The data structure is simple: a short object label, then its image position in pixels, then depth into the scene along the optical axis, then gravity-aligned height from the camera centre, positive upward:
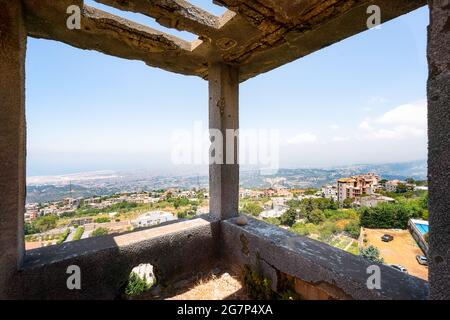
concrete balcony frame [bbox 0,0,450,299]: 1.30 +0.02
